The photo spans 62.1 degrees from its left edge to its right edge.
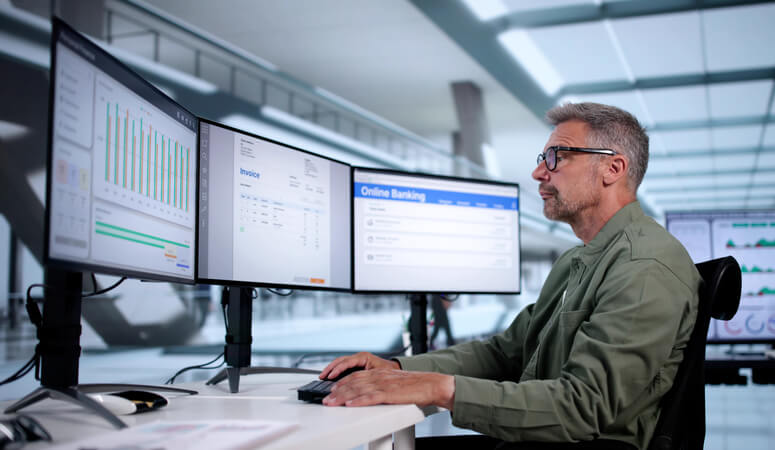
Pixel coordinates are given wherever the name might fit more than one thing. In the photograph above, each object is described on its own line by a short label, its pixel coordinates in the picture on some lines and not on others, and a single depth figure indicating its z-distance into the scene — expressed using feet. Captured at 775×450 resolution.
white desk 2.88
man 3.60
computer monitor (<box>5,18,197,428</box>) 3.08
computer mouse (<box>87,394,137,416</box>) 3.37
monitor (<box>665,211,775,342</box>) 8.06
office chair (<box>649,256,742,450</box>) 3.74
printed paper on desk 2.42
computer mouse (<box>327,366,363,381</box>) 4.61
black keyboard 3.89
